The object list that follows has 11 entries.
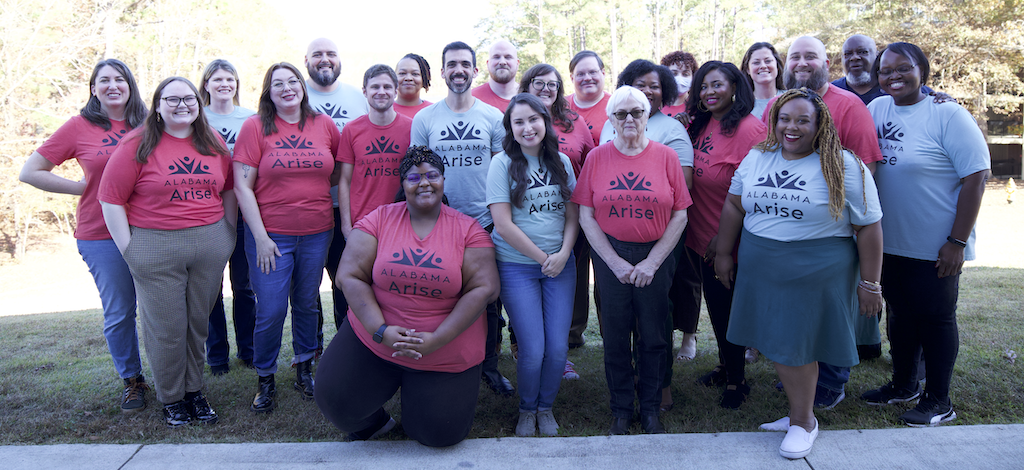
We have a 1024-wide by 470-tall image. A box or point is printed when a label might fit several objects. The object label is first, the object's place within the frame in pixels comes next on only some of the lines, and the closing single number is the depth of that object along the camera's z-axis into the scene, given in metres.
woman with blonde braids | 3.10
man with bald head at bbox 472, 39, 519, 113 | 5.04
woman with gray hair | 3.40
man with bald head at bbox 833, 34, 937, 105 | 4.39
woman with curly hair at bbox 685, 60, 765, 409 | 3.78
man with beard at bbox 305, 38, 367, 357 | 4.86
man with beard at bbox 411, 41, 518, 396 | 4.02
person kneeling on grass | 3.31
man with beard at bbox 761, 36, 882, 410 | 3.56
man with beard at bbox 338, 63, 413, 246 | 4.19
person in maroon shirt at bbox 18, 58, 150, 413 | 3.92
